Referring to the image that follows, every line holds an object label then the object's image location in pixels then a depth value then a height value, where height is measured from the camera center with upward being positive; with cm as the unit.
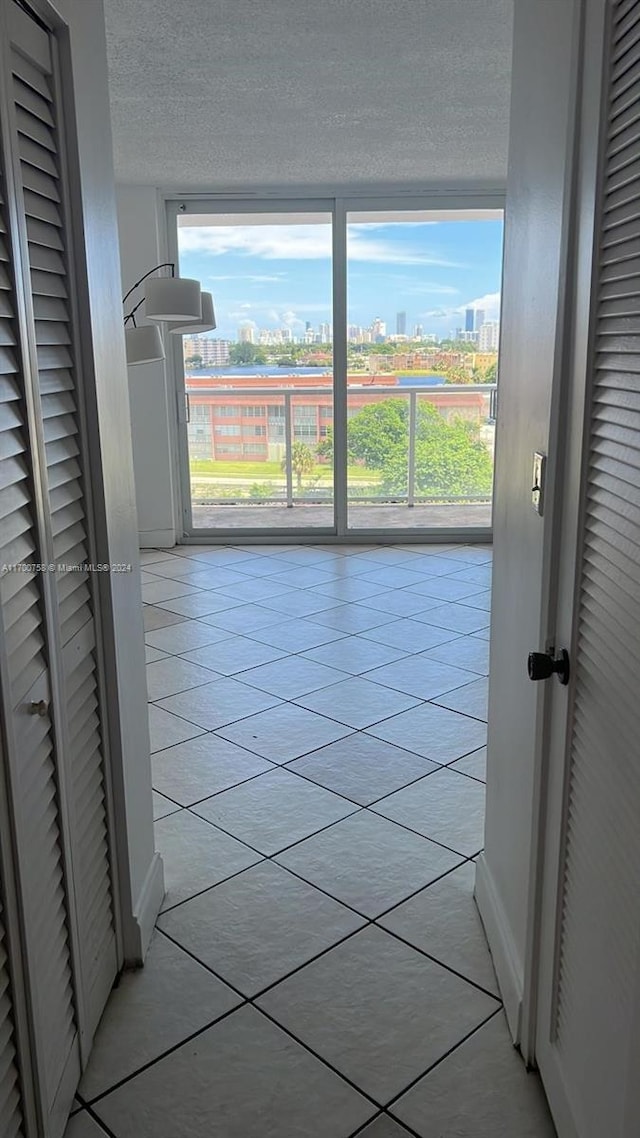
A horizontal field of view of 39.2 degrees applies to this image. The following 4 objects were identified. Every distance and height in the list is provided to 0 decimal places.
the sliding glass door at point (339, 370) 592 -19
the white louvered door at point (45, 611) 129 -42
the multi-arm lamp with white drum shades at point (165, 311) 321 +12
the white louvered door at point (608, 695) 110 -47
